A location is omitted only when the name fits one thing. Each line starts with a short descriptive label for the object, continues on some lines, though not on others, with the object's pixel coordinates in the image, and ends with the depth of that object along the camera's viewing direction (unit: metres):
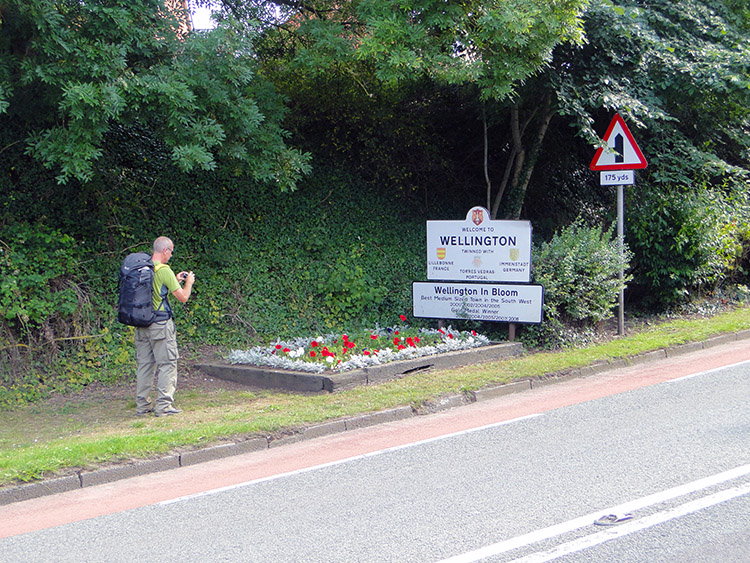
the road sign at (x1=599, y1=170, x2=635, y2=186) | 11.98
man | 8.41
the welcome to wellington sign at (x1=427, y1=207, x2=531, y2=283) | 11.42
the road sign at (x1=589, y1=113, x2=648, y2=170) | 11.89
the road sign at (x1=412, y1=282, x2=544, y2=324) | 11.33
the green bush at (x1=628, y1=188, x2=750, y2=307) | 13.99
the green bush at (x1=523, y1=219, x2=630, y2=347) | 11.62
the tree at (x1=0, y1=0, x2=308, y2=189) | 8.12
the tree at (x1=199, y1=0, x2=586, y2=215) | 9.94
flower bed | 9.64
